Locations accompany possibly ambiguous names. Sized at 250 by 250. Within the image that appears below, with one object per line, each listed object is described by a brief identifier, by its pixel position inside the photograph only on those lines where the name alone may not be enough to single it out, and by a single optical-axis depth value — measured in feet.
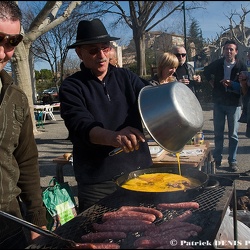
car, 62.84
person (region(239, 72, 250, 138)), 16.84
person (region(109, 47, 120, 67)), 12.28
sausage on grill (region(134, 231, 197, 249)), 4.76
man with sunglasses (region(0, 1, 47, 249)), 5.82
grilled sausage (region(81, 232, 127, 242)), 5.34
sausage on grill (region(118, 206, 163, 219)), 5.99
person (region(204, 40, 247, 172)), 18.19
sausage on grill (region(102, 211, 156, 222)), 5.83
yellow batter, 6.82
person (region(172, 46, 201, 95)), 17.85
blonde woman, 14.69
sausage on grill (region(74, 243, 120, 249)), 4.76
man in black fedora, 7.63
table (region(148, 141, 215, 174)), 12.63
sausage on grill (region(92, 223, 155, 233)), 5.56
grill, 5.07
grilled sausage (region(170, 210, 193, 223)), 5.68
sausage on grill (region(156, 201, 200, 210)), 6.18
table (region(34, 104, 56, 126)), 44.39
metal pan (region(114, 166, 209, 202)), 6.37
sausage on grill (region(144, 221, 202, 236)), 5.27
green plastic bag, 11.27
